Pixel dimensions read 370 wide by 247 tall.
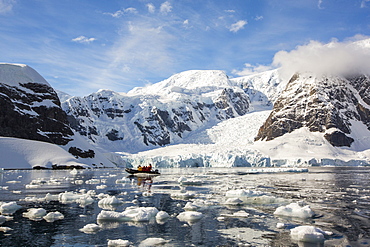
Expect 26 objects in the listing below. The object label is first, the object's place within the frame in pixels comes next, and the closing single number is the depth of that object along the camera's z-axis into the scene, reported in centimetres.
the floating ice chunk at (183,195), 2514
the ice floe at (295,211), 1680
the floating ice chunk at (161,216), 1642
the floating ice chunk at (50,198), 2307
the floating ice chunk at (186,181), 3650
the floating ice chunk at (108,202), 2039
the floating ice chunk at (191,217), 1648
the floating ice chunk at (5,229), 1364
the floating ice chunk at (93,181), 3862
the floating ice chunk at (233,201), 2145
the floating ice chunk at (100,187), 3170
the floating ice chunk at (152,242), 1181
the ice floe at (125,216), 1606
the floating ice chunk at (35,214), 1663
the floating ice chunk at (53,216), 1637
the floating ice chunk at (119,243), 1164
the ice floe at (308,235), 1242
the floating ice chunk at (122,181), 3951
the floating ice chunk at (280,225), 1454
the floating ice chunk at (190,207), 1914
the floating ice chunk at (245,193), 2311
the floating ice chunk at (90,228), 1388
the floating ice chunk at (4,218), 1571
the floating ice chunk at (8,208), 1811
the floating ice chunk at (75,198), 2169
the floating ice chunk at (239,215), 1719
